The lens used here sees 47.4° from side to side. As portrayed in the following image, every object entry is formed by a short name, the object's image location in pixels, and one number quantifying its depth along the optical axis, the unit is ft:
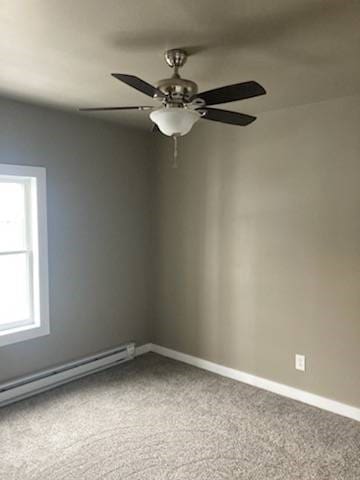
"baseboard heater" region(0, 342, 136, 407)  10.93
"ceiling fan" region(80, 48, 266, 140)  6.57
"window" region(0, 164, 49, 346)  11.46
